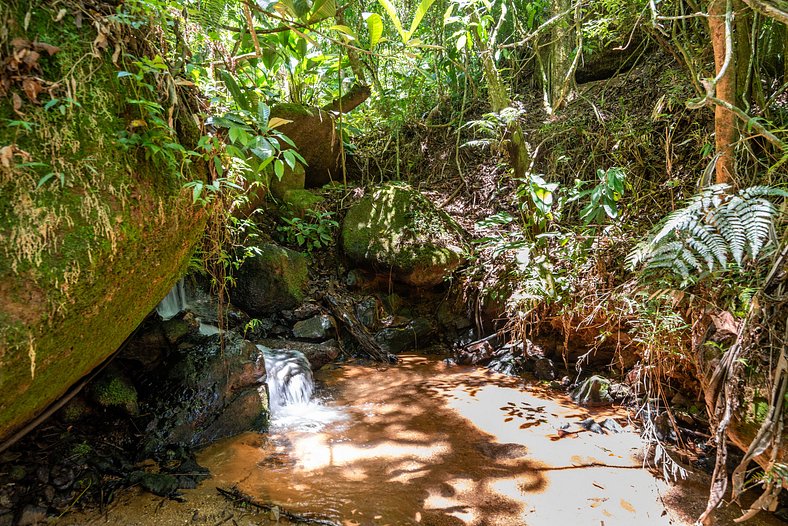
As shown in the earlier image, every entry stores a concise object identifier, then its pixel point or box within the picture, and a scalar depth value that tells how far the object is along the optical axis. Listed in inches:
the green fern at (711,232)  79.5
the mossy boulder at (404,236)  206.1
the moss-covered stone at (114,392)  103.1
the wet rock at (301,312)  197.3
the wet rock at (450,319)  203.3
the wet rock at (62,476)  84.9
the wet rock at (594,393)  139.6
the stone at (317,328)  191.6
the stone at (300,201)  236.5
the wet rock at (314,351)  177.1
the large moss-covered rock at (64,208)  61.8
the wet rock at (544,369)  161.3
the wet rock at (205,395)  111.2
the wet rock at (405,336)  201.3
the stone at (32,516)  76.9
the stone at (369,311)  206.1
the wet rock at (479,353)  182.1
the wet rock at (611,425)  120.3
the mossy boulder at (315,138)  239.0
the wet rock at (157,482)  88.0
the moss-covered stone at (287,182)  240.5
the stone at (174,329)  123.0
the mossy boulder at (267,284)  193.2
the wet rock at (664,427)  113.6
